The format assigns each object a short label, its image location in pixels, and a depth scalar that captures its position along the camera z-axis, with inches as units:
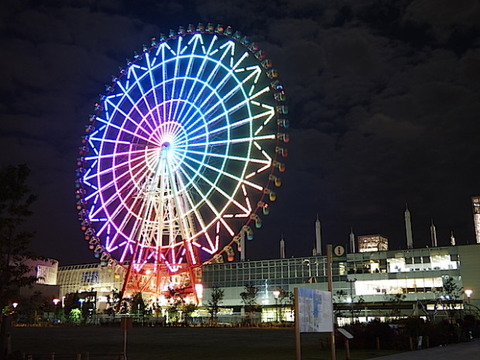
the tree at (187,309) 2498.5
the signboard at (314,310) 571.6
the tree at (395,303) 2756.9
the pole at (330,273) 639.1
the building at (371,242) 5139.8
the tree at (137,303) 2757.9
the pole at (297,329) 556.4
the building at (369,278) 2898.6
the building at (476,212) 3911.2
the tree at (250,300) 3146.4
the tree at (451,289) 2711.6
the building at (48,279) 3976.4
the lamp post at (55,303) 3582.7
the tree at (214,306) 2704.7
